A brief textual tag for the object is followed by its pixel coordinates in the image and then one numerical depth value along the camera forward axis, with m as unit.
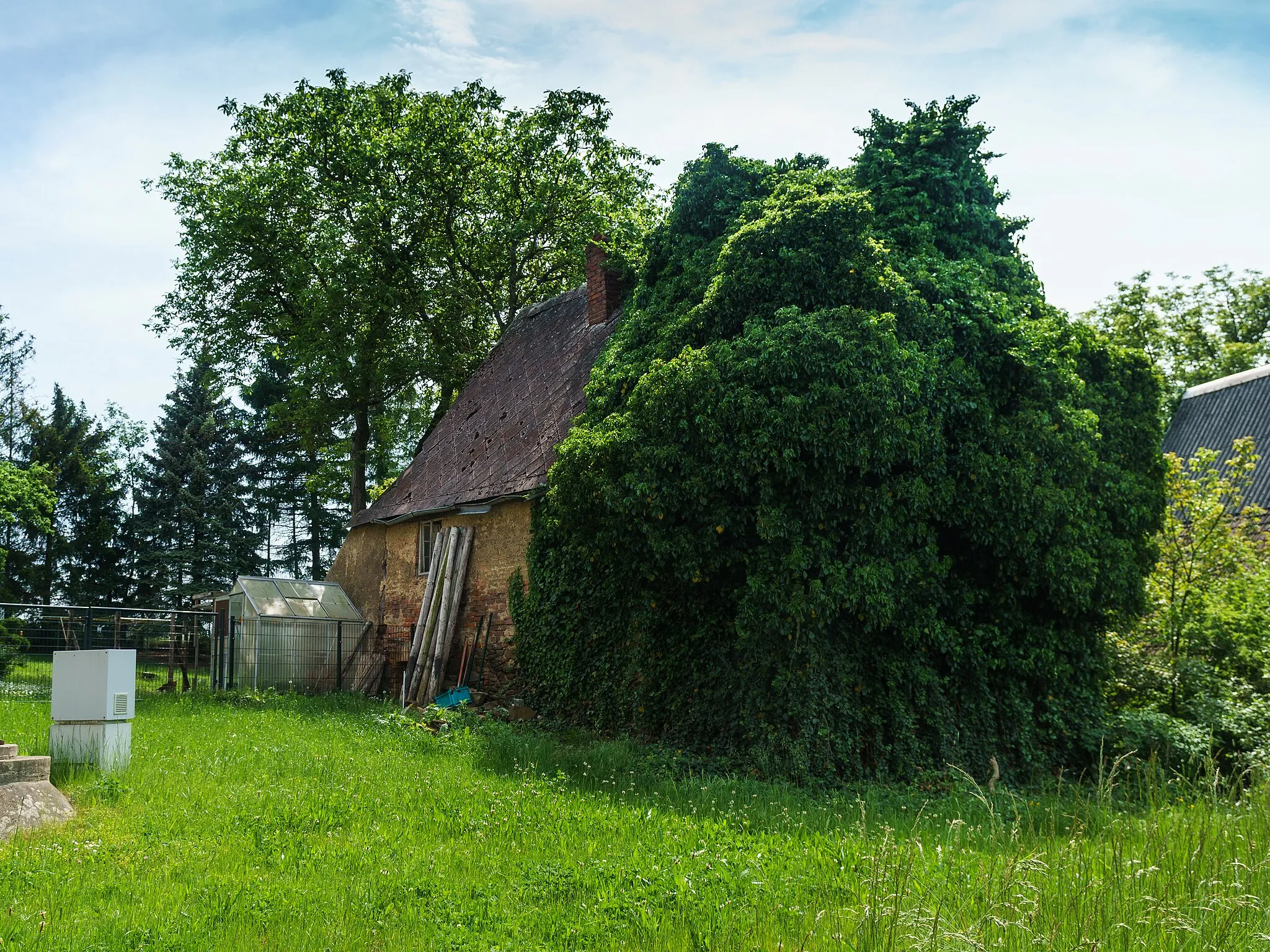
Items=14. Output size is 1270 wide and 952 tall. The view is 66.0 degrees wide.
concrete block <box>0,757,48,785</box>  7.17
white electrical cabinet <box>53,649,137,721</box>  8.84
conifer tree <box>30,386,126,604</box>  40.06
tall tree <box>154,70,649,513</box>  24.81
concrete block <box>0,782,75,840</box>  6.93
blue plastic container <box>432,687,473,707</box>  16.19
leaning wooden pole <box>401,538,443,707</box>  18.31
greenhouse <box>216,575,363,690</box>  20.55
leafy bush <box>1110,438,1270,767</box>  11.94
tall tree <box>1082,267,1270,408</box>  35.44
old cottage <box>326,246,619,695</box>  17.00
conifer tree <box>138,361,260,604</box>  37.84
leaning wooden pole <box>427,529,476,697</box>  17.56
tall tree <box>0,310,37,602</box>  39.53
